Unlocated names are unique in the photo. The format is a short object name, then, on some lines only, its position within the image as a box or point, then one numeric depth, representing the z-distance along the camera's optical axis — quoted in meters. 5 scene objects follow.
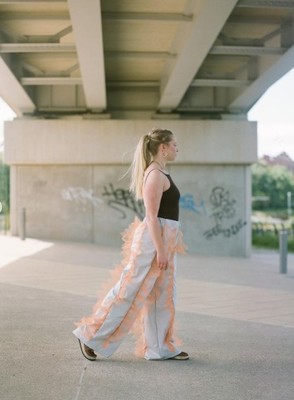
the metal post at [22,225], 18.05
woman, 4.82
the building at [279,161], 75.71
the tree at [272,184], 71.44
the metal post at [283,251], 12.69
